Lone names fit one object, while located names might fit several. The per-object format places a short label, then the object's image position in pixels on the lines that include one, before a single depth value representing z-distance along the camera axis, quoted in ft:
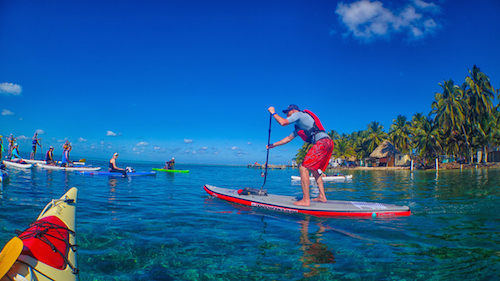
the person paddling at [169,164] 104.23
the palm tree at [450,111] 141.18
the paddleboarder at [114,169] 65.43
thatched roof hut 193.67
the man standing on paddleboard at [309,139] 23.67
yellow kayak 6.62
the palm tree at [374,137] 220.64
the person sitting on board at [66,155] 79.27
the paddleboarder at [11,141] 100.53
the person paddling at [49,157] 87.92
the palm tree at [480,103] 139.44
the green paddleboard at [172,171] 104.16
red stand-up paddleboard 22.50
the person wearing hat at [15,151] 87.30
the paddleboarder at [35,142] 103.04
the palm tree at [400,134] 185.57
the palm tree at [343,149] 255.09
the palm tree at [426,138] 153.48
